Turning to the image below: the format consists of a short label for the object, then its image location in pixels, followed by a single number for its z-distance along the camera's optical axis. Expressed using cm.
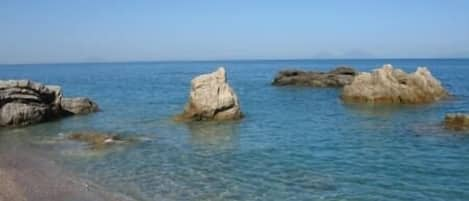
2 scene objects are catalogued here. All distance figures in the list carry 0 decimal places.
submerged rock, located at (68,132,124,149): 3088
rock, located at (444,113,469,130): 3423
